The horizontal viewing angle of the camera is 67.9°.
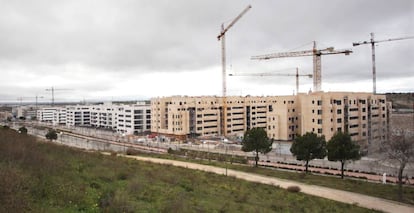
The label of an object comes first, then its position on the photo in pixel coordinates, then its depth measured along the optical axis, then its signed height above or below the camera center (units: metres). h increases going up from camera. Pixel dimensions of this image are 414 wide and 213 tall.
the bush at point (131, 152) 38.81 -5.87
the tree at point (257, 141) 32.50 -3.76
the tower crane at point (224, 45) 76.80 +15.82
